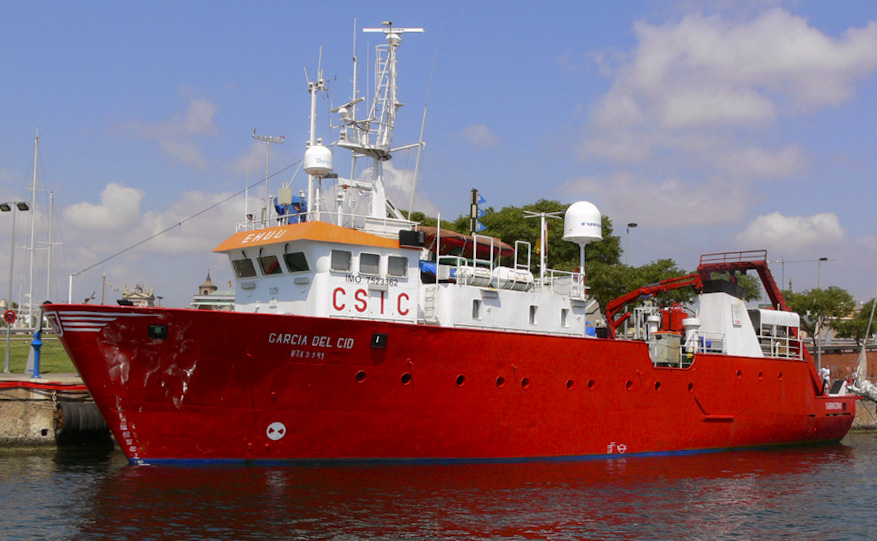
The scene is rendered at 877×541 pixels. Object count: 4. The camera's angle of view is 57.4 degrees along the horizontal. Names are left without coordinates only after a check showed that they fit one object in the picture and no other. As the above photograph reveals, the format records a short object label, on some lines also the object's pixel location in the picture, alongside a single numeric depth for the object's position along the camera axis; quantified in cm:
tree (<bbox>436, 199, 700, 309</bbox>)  4550
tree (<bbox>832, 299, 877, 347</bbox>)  5959
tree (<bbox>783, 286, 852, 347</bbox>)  5800
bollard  2572
